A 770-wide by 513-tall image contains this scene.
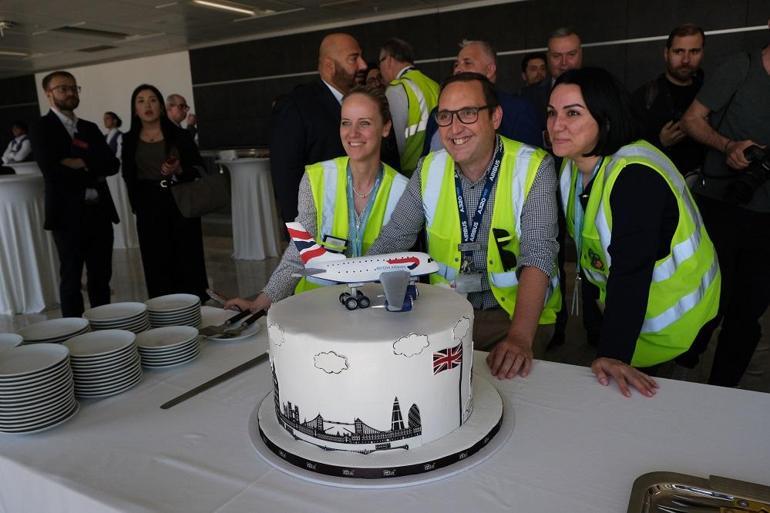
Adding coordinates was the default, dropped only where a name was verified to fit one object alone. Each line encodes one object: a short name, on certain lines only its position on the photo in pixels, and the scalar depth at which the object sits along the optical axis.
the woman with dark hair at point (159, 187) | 3.75
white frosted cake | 0.91
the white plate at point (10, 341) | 1.30
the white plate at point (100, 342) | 1.28
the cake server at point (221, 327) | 1.55
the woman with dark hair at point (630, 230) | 1.47
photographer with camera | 2.28
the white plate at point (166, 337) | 1.39
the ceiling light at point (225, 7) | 8.66
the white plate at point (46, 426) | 1.10
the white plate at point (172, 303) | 1.60
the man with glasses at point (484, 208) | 1.73
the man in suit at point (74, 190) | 3.56
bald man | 2.80
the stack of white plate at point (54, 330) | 1.37
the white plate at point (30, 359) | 1.09
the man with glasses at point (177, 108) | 6.29
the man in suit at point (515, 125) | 2.75
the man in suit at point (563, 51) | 3.43
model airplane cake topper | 1.04
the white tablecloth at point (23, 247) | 4.31
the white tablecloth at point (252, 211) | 5.95
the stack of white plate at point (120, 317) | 1.47
